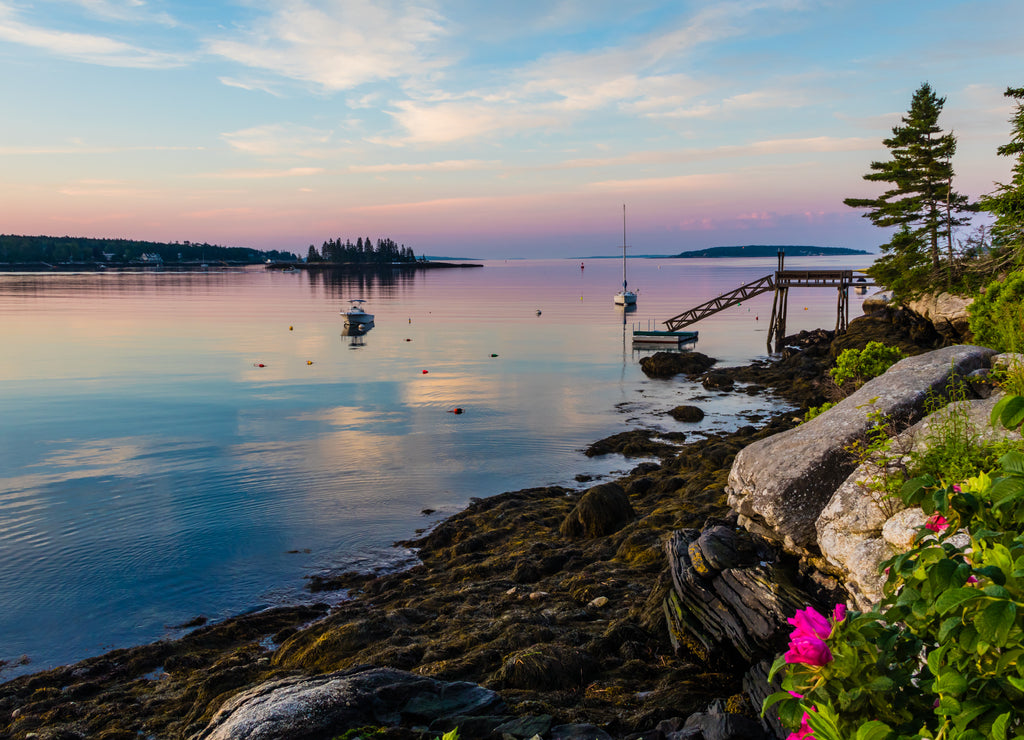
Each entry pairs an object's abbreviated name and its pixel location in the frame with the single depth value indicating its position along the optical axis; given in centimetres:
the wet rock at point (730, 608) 741
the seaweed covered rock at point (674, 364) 4119
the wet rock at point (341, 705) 593
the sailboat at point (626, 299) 8494
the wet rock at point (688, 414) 2816
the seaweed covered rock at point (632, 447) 2337
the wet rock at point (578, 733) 623
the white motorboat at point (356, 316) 6531
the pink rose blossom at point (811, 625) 297
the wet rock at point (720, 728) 595
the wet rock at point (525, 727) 626
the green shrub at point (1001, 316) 1250
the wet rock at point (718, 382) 3594
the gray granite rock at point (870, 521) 675
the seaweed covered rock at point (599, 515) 1459
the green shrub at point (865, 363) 1479
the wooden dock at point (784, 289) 4808
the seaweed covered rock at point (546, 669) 782
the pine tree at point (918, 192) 3741
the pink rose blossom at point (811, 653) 288
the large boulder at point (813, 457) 873
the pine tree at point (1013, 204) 2016
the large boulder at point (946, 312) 2966
